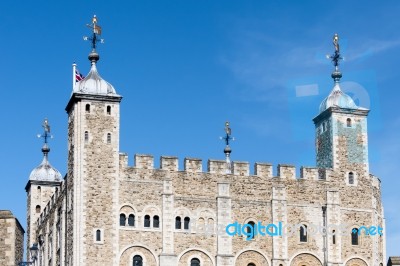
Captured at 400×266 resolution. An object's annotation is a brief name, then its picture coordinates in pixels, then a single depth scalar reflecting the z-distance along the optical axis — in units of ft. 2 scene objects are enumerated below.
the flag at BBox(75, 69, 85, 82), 253.12
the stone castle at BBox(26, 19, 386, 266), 239.50
